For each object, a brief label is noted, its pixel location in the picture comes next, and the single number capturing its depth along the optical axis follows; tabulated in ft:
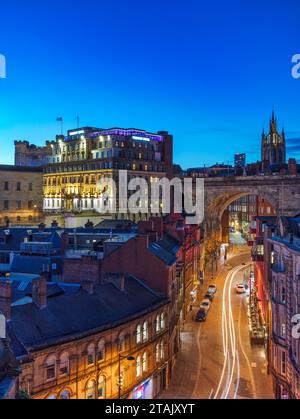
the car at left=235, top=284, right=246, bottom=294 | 230.68
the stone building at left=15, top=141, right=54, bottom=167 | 449.48
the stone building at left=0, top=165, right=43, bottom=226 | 329.93
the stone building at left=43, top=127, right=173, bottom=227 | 323.78
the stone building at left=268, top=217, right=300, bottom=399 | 104.83
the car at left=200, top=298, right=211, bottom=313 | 194.29
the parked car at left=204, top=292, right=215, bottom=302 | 212.64
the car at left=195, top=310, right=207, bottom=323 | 180.34
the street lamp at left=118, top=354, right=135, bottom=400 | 95.04
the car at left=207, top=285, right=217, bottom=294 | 223.18
